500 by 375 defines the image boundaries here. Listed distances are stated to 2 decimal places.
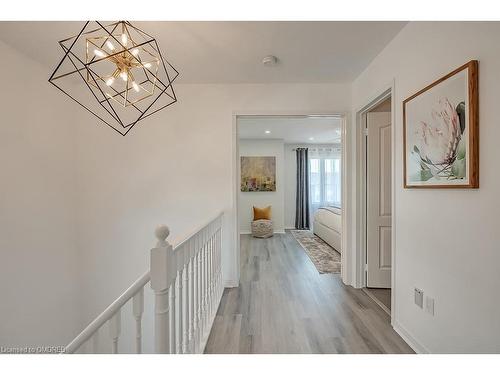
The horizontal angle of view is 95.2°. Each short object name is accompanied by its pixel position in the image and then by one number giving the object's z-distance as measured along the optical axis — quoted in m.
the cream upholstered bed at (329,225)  4.10
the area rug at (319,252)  3.32
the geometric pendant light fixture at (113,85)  1.92
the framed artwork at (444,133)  1.20
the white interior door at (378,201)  2.61
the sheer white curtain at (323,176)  6.46
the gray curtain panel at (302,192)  6.28
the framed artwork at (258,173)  5.95
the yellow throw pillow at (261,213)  5.64
